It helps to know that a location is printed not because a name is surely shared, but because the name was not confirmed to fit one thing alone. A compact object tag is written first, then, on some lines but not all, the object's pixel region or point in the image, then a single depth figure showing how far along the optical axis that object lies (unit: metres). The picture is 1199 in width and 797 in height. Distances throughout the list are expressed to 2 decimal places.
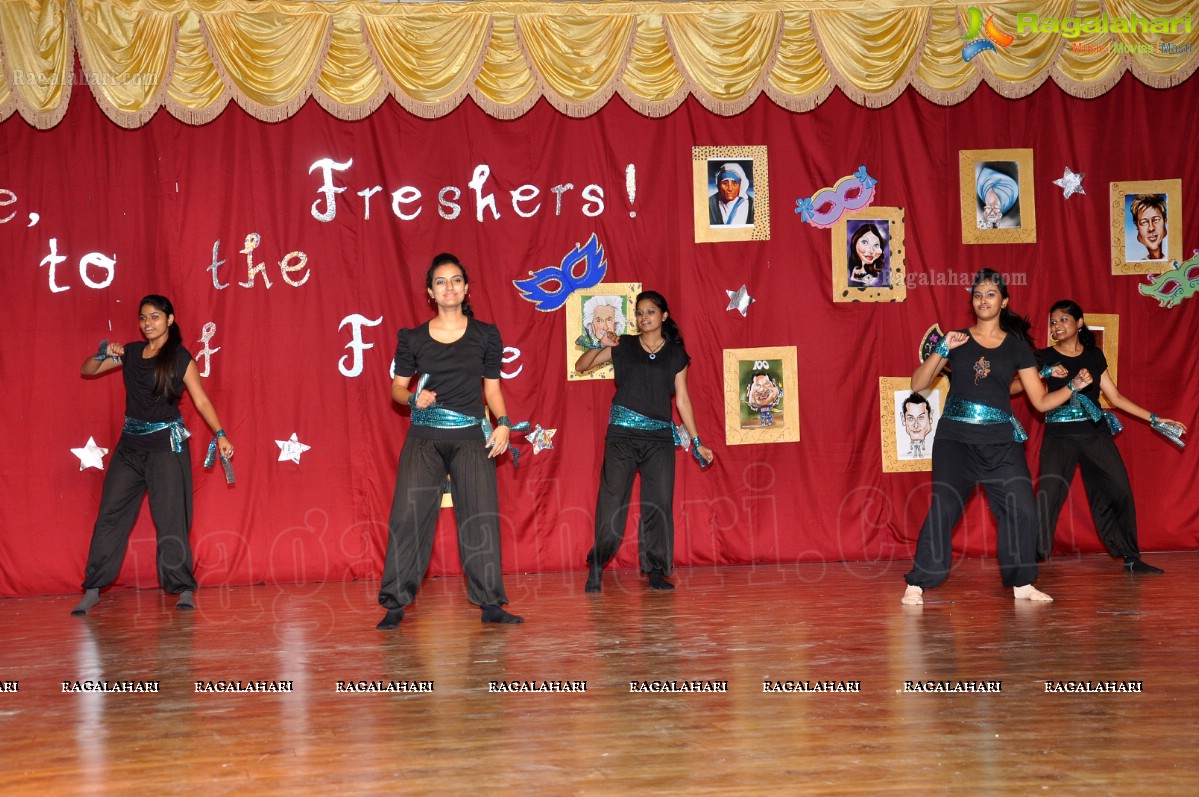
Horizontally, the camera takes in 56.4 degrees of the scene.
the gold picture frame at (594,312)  6.51
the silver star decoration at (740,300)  6.61
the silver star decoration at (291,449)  6.32
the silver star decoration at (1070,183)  6.75
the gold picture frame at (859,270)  6.67
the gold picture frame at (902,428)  6.70
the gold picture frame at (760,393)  6.62
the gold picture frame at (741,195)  6.58
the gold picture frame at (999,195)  6.71
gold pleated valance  6.08
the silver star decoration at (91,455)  6.17
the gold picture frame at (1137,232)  6.77
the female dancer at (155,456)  5.62
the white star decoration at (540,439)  6.45
